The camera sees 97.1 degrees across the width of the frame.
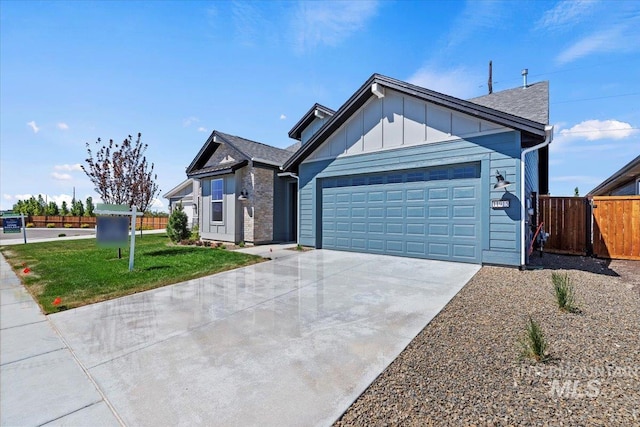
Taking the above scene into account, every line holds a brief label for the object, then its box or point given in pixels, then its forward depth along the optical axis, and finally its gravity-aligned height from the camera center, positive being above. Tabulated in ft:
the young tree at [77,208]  99.60 +1.87
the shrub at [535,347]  9.18 -4.51
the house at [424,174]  22.77 +3.78
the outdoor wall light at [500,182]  22.24 +2.37
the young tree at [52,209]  98.12 +1.53
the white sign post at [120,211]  22.00 +0.17
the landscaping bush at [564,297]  13.75 -4.26
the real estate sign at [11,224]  47.21 -1.78
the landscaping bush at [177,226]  43.70 -2.02
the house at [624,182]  34.99 +4.84
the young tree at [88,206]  100.76 +2.63
